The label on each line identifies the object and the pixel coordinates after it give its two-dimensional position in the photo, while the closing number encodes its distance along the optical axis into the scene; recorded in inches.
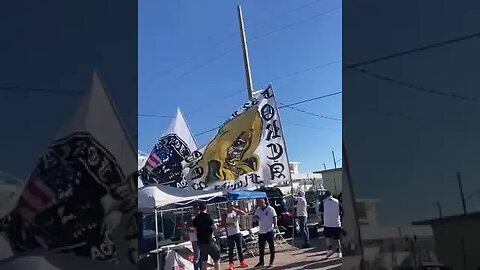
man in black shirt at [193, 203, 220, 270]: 240.7
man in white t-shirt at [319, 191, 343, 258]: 282.9
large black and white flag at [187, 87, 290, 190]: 313.6
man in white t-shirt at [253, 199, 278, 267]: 293.3
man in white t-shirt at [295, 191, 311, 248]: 381.1
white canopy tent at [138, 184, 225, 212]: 277.1
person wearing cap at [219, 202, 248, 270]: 309.7
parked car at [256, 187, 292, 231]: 479.2
